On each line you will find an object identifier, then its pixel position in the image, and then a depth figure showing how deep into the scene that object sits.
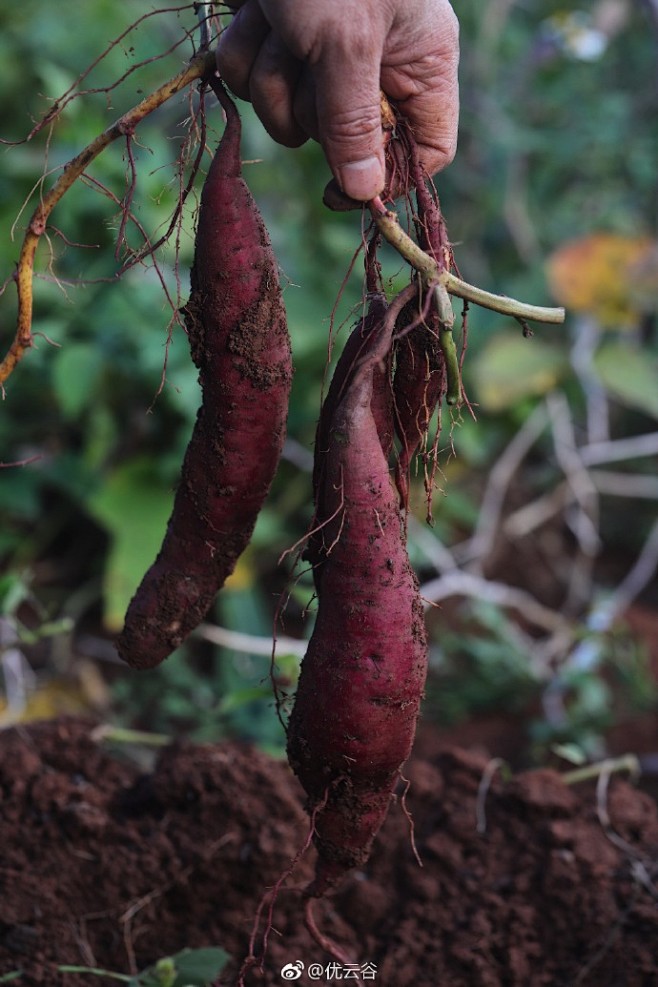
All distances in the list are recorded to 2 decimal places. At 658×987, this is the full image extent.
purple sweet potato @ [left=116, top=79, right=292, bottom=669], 1.43
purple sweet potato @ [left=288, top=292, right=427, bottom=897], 1.32
